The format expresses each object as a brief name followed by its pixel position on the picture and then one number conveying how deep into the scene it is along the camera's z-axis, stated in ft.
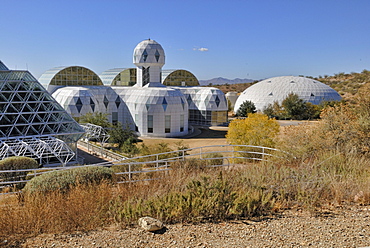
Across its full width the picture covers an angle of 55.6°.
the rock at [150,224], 21.18
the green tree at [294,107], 164.66
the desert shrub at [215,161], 45.48
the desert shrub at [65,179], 29.78
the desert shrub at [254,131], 71.31
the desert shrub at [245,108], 168.85
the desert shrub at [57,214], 21.53
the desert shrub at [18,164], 53.67
